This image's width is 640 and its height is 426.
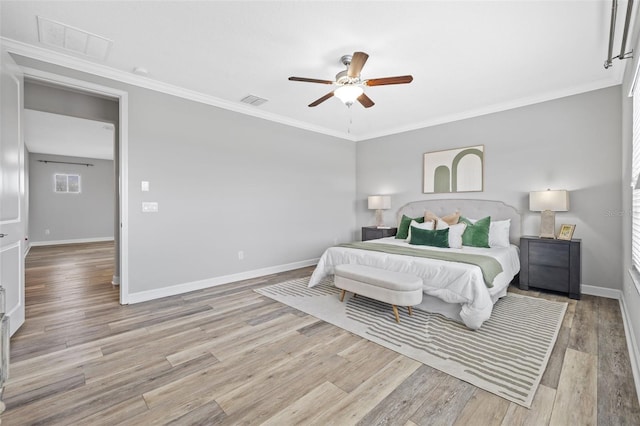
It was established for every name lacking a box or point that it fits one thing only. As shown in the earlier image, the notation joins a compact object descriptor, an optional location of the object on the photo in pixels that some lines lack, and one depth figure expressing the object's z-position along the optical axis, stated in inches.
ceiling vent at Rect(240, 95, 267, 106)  162.9
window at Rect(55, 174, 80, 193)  339.3
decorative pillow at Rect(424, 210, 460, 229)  177.8
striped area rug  78.4
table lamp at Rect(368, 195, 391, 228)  224.4
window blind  92.4
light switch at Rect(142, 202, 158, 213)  141.6
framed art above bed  185.8
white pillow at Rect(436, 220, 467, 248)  161.6
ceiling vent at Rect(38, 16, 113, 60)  99.8
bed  108.7
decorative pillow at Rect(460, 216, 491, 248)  160.2
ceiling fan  104.7
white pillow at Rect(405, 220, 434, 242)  177.0
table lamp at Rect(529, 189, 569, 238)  145.6
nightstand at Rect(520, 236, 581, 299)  139.5
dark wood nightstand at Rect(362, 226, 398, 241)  219.5
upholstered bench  111.8
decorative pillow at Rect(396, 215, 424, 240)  193.9
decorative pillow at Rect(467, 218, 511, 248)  161.3
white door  93.7
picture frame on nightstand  146.3
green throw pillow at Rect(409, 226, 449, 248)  160.6
